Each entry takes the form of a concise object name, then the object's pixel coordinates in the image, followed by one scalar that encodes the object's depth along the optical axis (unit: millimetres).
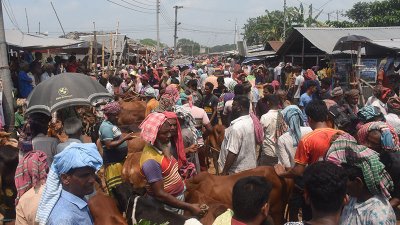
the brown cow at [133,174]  5953
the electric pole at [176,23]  61762
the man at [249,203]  2959
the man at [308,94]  9259
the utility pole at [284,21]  41875
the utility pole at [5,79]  7496
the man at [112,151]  5918
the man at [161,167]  4176
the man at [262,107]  9362
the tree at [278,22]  39722
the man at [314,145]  4449
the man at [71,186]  2895
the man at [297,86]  14485
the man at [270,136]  6705
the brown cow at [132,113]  9711
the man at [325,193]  2754
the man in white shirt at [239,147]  5887
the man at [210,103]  10133
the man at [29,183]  3631
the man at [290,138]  5613
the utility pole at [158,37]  50406
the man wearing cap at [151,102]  8847
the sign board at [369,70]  15711
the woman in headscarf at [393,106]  7375
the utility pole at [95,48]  16897
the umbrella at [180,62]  32266
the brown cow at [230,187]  4996
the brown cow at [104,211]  4043
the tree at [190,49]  136125
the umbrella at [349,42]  12945
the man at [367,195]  3148
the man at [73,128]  5242
